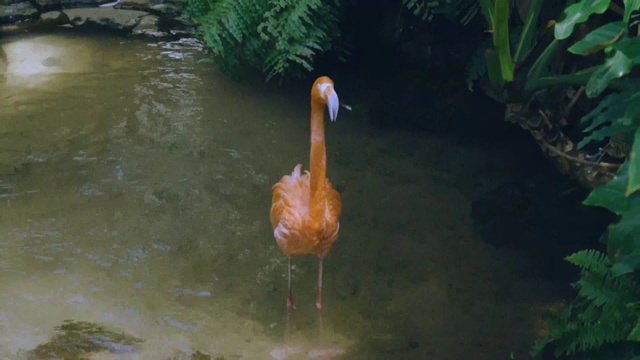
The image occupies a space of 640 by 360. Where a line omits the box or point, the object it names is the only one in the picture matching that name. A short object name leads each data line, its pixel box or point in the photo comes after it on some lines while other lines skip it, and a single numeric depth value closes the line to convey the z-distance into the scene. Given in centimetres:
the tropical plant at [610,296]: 215
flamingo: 311
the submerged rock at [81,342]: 281
